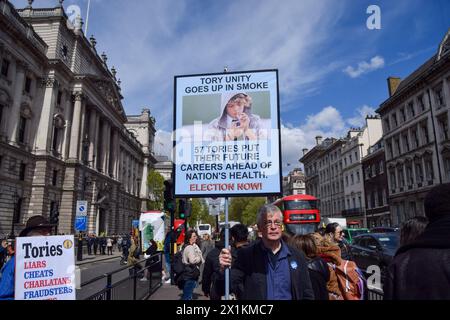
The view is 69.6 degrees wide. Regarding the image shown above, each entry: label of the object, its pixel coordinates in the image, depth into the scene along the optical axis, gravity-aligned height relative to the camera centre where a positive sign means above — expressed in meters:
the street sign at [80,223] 20.71 -0.11
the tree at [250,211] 83.62 +2.45
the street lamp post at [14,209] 30.33 +1.14
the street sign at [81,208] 21.59 +0.88
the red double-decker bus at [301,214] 22.52 +0.44
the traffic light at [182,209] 11.57 +0.42
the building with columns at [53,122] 30.67 +11.82
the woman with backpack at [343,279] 3.45 -0.62
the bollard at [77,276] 4.01 -0.70
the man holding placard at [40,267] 3.42 -0.49
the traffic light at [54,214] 19.81 +0.44
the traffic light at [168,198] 10.95 +0.75
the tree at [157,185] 62.07 +6.90
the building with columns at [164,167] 110.50 +18.19
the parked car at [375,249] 11.41 -1.06
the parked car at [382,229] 23.75 -0.70
